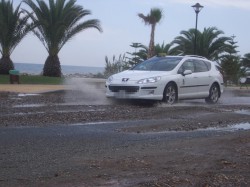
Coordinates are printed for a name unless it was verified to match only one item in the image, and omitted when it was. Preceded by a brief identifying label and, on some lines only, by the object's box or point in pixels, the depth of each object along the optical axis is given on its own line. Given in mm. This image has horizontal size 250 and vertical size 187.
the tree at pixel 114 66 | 35062
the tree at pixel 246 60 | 55103
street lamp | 27956
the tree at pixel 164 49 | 42781
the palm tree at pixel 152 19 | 37281
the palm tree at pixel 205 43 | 41281
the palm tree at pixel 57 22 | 31312
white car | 13850
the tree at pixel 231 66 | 38125
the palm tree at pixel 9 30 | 30219
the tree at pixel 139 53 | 42903
